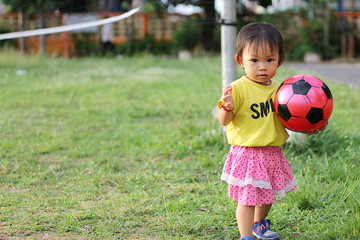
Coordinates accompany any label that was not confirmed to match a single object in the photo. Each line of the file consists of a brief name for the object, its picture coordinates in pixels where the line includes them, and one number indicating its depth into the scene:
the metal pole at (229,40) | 4.63
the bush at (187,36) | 17.38
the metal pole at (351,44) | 17.19
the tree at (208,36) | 17.85
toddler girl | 2.61
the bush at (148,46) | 18.19
